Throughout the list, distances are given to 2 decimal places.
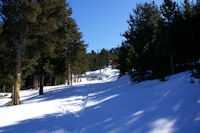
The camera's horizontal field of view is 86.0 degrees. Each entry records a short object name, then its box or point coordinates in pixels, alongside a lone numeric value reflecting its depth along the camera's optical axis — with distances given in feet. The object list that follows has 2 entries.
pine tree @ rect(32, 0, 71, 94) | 31.96
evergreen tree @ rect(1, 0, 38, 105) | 27.73
